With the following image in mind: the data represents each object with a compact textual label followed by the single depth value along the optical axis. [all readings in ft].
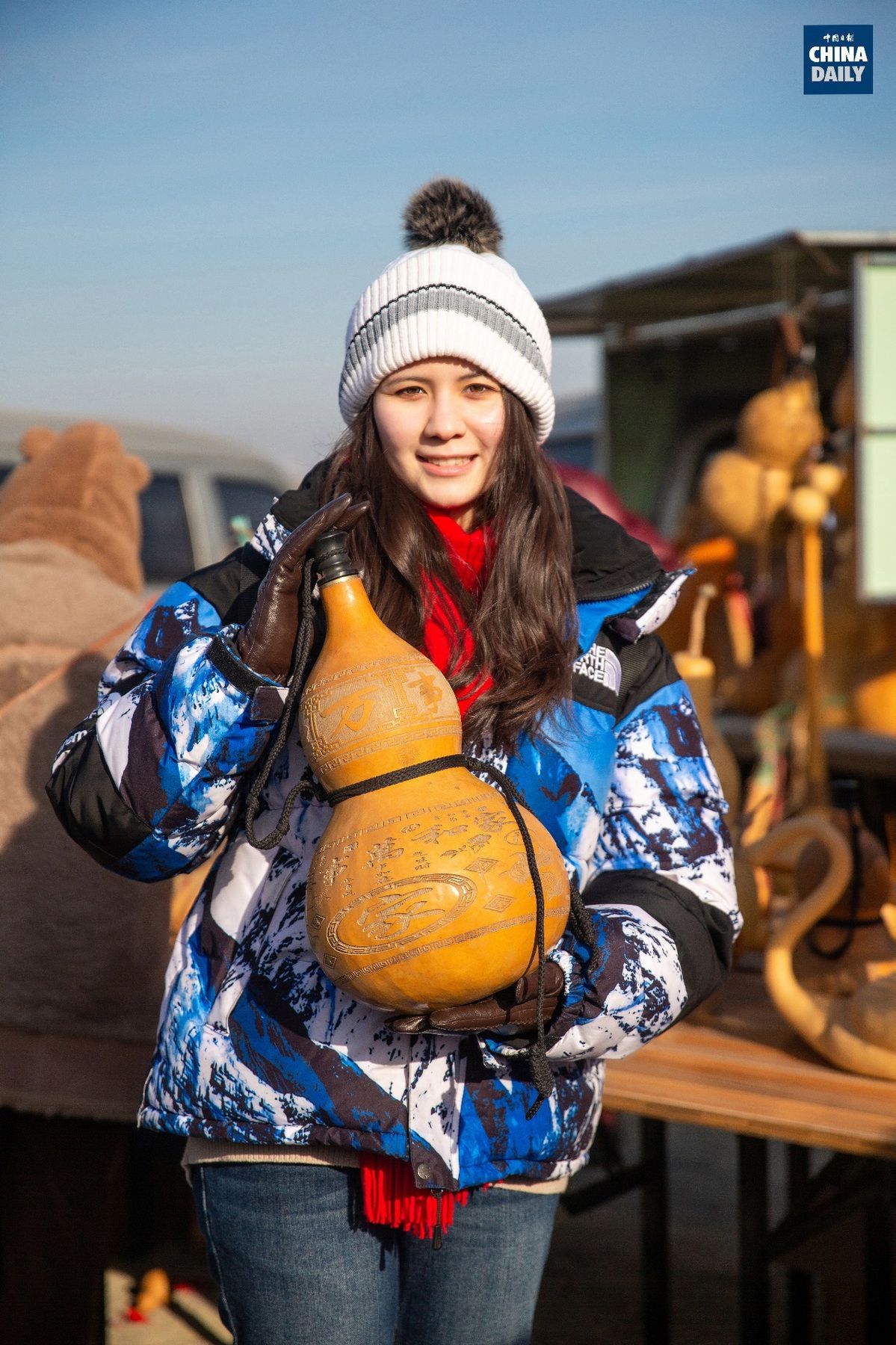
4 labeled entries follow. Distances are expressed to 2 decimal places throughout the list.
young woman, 4.05
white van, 20.30
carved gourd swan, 6.56
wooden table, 6.22
